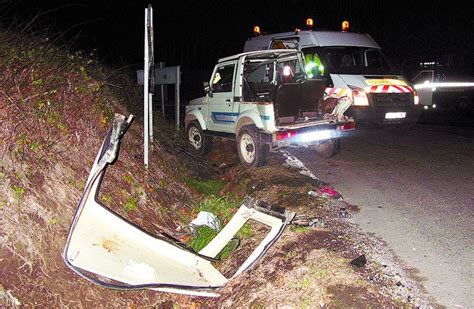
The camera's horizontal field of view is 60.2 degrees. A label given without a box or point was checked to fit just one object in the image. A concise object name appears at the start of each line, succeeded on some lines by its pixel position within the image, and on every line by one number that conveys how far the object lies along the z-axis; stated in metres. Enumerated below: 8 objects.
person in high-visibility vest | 9.11
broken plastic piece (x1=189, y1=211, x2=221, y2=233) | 5.07
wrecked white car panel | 3.33
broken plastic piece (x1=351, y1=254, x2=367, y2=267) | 3.72
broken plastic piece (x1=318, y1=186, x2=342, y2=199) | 5.76
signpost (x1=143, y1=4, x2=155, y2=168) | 5.44
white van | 8.96
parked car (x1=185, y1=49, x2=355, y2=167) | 6.85
